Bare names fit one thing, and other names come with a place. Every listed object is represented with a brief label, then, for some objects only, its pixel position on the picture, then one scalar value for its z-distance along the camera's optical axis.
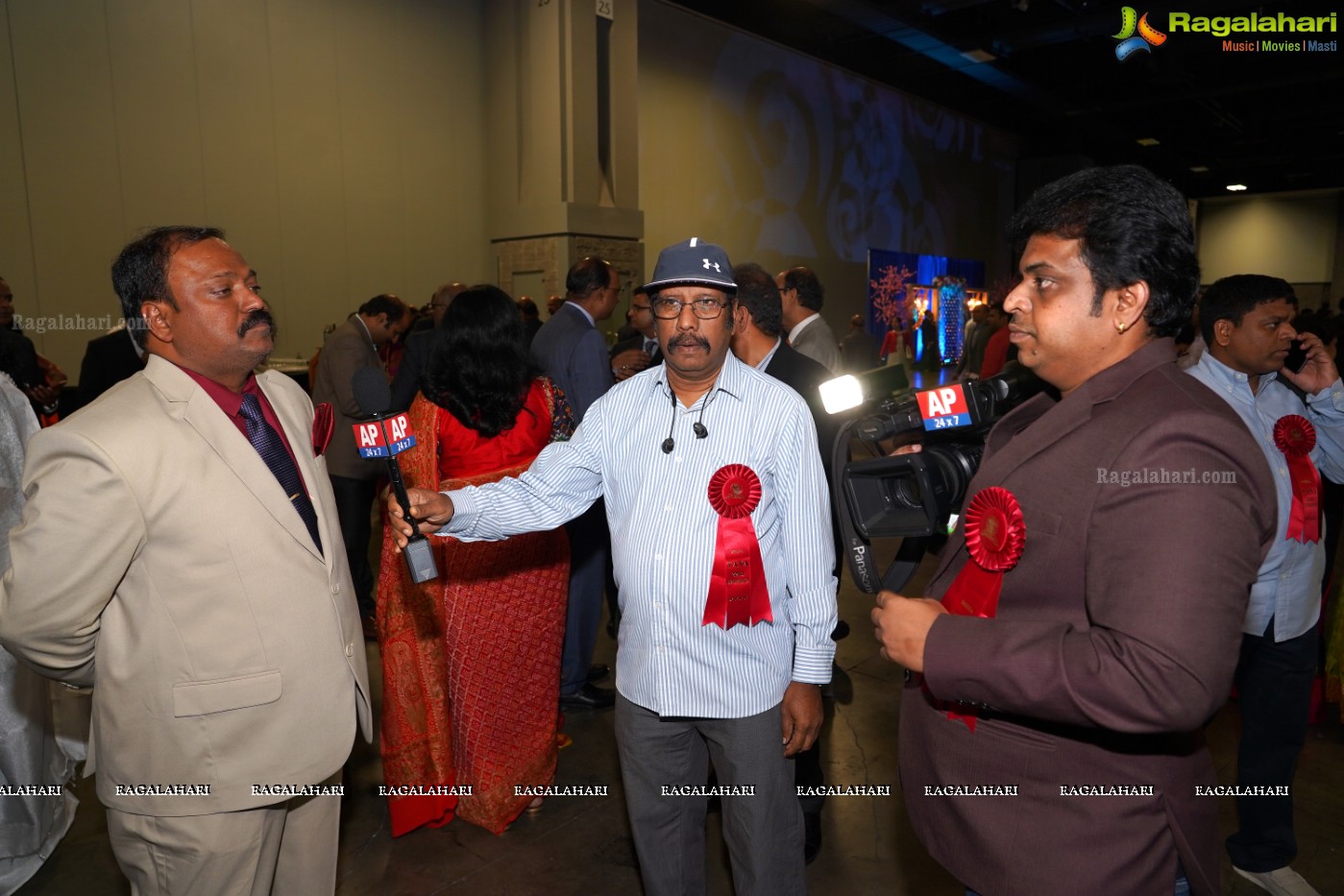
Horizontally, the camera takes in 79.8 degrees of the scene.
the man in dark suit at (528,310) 6.74
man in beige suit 1.38
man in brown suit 0.92
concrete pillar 9.09
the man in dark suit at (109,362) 3.90
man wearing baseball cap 1.72
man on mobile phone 2.23
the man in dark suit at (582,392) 3.51
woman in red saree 2.61
